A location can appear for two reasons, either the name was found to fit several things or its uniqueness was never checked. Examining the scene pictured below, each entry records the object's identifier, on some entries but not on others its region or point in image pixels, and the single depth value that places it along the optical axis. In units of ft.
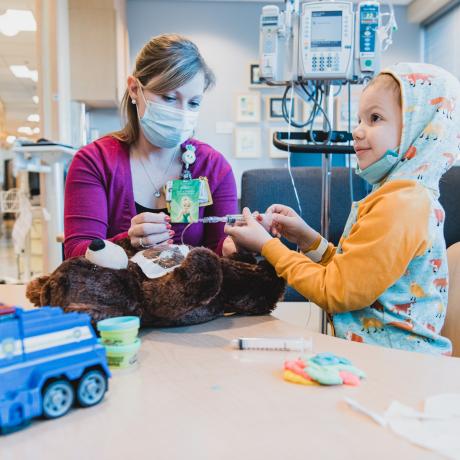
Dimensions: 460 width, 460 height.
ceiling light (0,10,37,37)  16.48
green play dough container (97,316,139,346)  2.27
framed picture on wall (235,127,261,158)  17.02
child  3.13
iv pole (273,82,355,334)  4.93
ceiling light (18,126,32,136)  34.92
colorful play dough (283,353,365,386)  2.12
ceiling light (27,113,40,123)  29.96
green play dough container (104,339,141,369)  2.27
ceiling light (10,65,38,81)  23.00
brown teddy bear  2.74
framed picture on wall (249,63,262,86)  17.04
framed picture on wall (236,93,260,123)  16.98
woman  4.18
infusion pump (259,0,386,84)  5.24
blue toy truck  1.70
